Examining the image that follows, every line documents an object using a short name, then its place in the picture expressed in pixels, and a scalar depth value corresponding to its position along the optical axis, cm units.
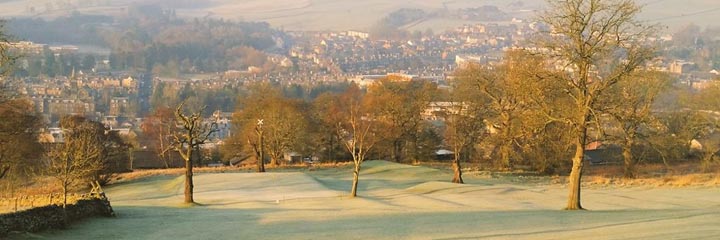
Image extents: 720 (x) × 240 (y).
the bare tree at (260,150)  4697
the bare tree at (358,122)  5832
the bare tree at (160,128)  6806
